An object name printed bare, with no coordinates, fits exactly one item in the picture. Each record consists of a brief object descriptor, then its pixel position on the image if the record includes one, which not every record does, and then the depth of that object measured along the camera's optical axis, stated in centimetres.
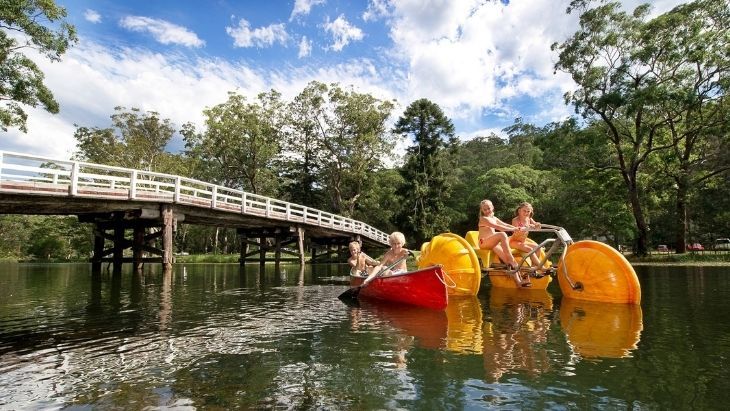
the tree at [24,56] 2100
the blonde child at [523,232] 1020
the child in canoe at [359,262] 1088
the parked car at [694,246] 4189
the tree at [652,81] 2495
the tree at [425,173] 4619
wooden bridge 1426
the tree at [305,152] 4788
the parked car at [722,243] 4603
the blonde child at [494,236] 977
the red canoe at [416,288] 816
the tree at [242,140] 4456
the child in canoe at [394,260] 906
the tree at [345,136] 4744
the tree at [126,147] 4375
